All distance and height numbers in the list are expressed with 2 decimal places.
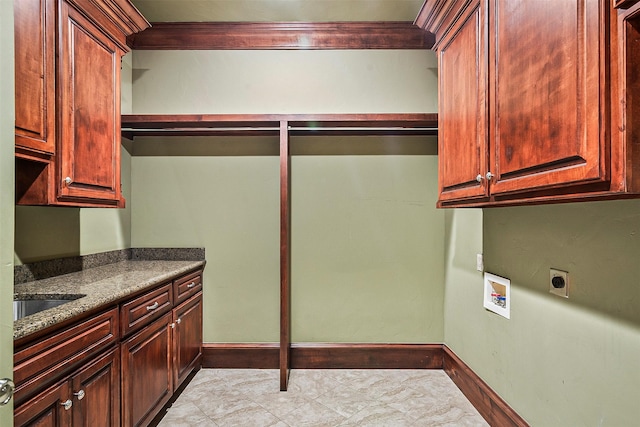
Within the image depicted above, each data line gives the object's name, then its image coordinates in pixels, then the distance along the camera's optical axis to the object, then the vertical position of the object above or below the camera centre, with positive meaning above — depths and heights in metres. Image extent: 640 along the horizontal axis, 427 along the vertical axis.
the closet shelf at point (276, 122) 2.61 +0.72
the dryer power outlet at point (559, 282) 1.58 -0.32
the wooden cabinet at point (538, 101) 0.93 +0.40
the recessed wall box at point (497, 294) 2.03 -0.50
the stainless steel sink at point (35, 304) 1.64 -0.43
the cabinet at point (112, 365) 1.25 -0.70
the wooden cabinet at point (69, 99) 1.48 +0.57
